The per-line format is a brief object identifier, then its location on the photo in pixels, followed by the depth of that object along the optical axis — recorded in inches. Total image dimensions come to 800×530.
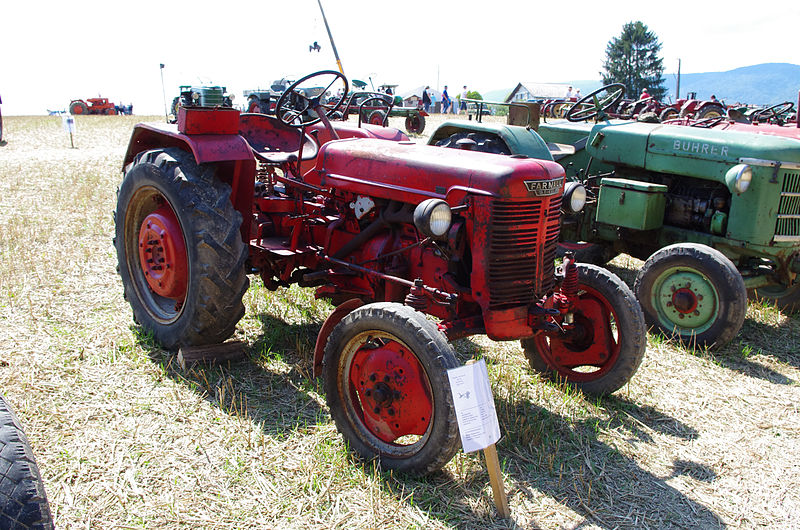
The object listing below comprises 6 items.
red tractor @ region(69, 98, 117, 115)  1398.9
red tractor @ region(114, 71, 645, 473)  108.7
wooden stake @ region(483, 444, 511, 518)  98.0
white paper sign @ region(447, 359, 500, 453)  94.7
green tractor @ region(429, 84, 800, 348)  174.6
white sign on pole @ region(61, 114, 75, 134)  639.6
